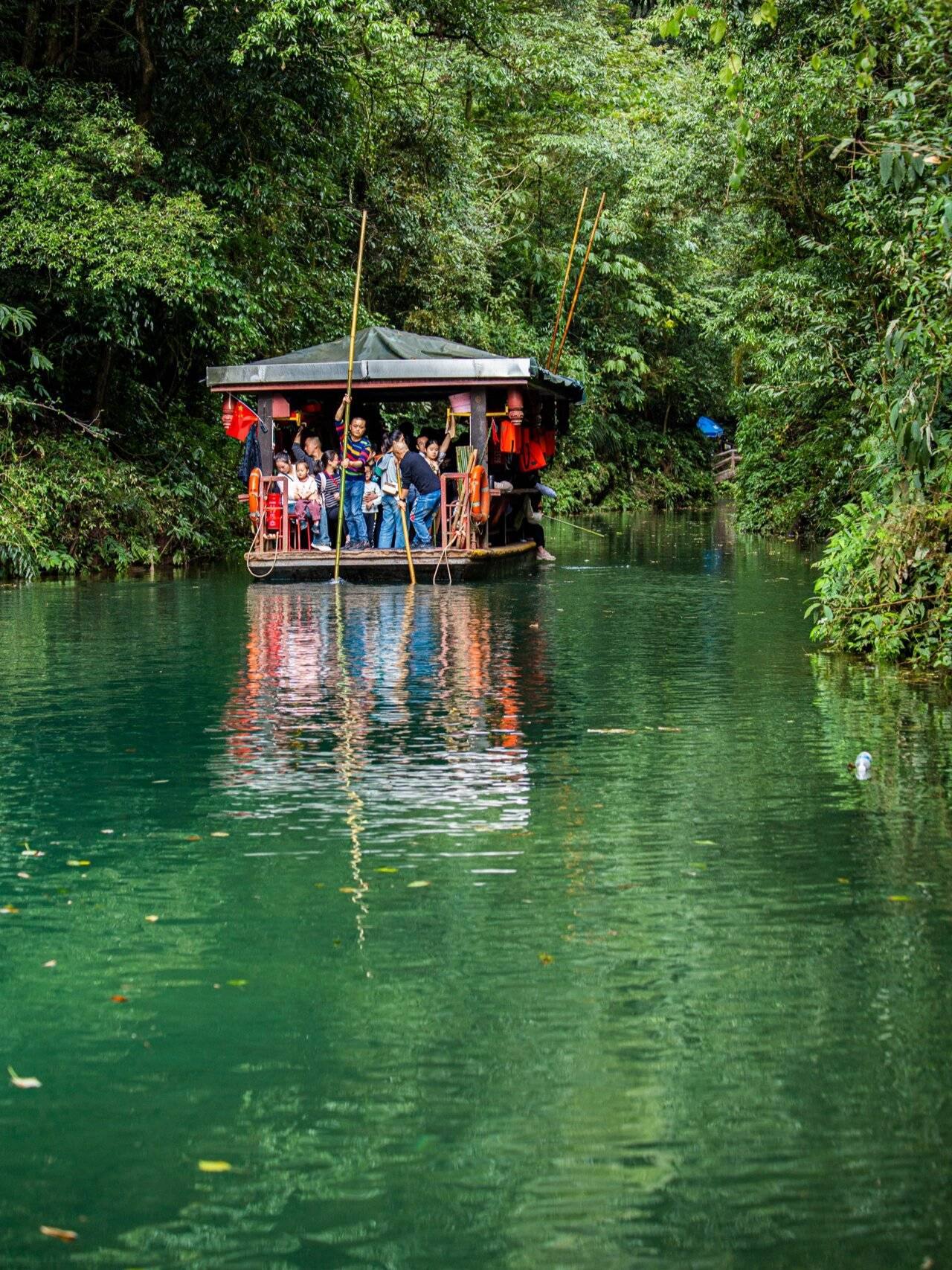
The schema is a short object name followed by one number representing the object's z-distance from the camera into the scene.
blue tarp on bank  64.19
